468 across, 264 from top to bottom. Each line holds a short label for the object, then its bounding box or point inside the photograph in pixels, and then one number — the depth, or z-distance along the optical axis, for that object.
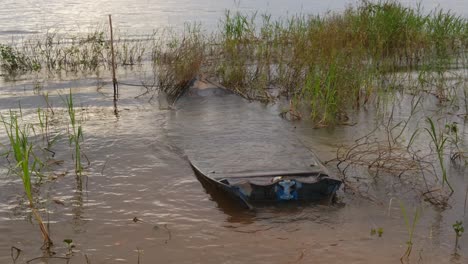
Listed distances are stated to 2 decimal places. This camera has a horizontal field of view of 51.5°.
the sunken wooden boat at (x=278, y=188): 4.75
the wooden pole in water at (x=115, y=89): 9.77
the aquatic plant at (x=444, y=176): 4.80
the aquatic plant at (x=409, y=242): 3.87
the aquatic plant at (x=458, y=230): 4.06
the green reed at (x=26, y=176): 3.87
